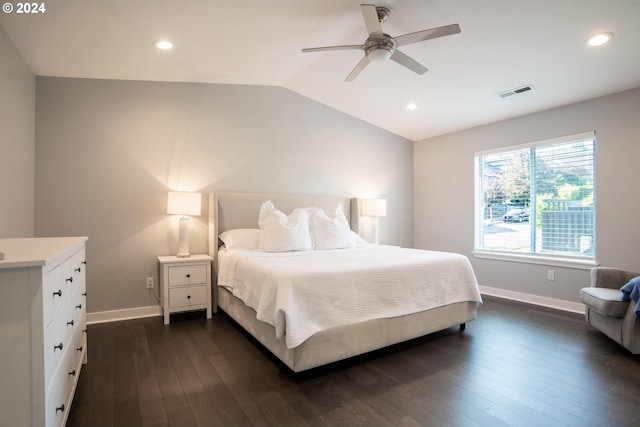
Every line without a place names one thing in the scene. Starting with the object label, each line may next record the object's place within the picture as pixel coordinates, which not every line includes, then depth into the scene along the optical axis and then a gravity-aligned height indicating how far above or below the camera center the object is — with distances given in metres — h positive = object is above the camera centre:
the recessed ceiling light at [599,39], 2.69 +1.41
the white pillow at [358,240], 4.28 -0.36
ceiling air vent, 3.63 +1.34
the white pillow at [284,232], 3.55 -0.21
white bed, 2.19 -0.72
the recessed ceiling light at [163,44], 2.95 +1.50
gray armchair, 2.61 -0.80
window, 3.83 +0.16
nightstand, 3.46 -0.74
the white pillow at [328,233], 3.88 -0.24
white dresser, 1.23 -0.48
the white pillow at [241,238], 3.72 -0.29
